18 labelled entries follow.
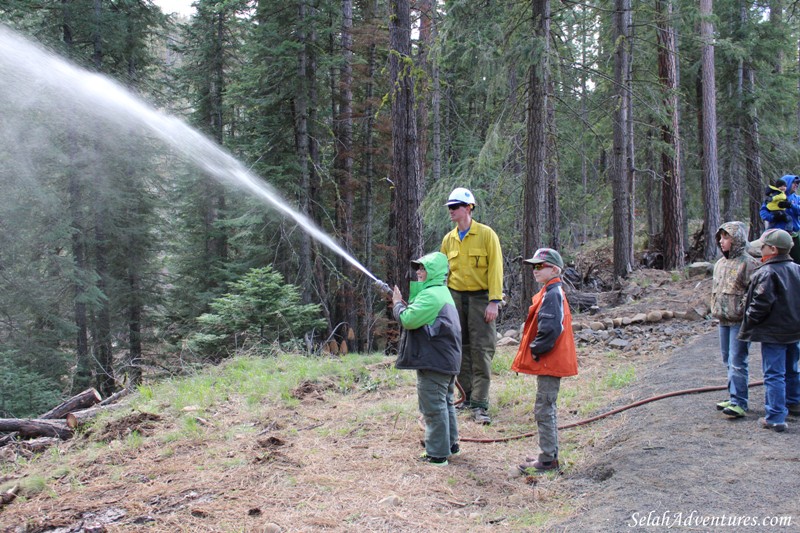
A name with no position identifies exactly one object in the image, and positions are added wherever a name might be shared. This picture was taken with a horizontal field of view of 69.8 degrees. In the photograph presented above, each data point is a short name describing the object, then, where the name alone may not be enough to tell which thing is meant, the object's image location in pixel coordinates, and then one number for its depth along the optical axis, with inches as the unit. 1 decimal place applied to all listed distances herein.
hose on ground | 238.2
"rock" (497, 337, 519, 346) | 407.8
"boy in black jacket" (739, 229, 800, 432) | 201.2
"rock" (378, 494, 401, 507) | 165.5
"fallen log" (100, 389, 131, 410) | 328.8
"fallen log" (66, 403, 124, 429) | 274.8
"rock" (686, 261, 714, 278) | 572.7
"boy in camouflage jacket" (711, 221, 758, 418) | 216.8
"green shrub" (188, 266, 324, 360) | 445.4
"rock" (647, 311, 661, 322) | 434.5
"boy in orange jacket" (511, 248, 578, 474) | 184.4
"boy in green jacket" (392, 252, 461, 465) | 190.9
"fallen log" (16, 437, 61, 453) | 253.8
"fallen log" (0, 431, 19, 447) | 265.6
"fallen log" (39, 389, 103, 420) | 306.3
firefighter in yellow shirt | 239.8
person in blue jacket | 284.4
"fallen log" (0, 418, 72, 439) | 269.6
